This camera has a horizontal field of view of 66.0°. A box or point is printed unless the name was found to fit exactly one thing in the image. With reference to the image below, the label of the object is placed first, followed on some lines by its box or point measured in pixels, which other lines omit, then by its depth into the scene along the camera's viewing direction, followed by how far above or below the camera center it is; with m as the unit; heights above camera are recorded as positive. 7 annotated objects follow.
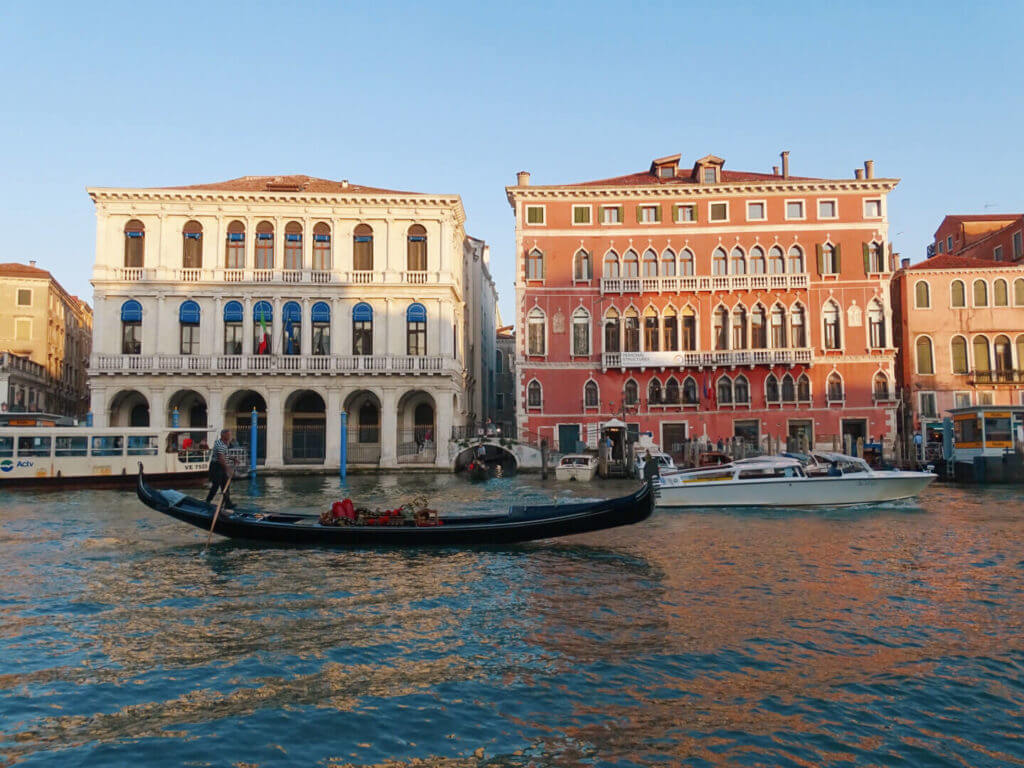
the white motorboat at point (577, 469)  26.58 -0.66
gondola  11.65 -1.15
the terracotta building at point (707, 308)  32.31 +5.80
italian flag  31.55 +4.51
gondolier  13.50 -0.31
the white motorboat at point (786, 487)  17.44 -0.91
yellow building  42.16 +7.18
